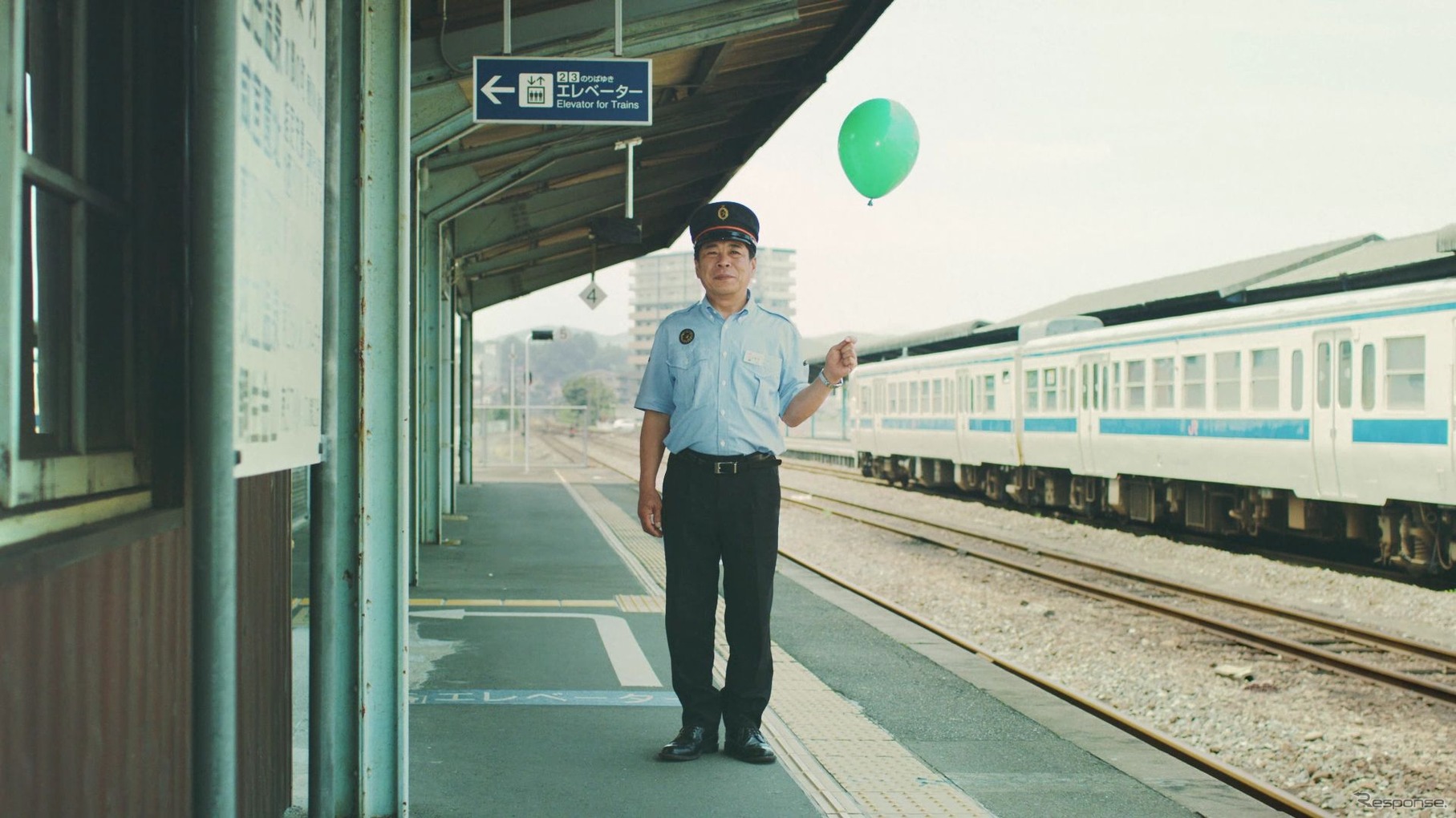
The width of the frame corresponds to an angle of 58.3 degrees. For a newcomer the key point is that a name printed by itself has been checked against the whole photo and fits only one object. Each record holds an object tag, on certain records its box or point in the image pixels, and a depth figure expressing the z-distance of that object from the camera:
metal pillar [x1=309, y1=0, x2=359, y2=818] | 3.44
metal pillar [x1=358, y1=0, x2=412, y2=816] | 3.59
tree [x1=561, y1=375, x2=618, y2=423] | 94.38
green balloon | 7.88
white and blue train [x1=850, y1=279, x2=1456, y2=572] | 12.02
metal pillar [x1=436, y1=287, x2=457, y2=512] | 13.61
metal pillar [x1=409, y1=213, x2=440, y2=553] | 11.01
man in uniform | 4.36
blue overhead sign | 7.30
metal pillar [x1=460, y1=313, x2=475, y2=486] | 19.94
